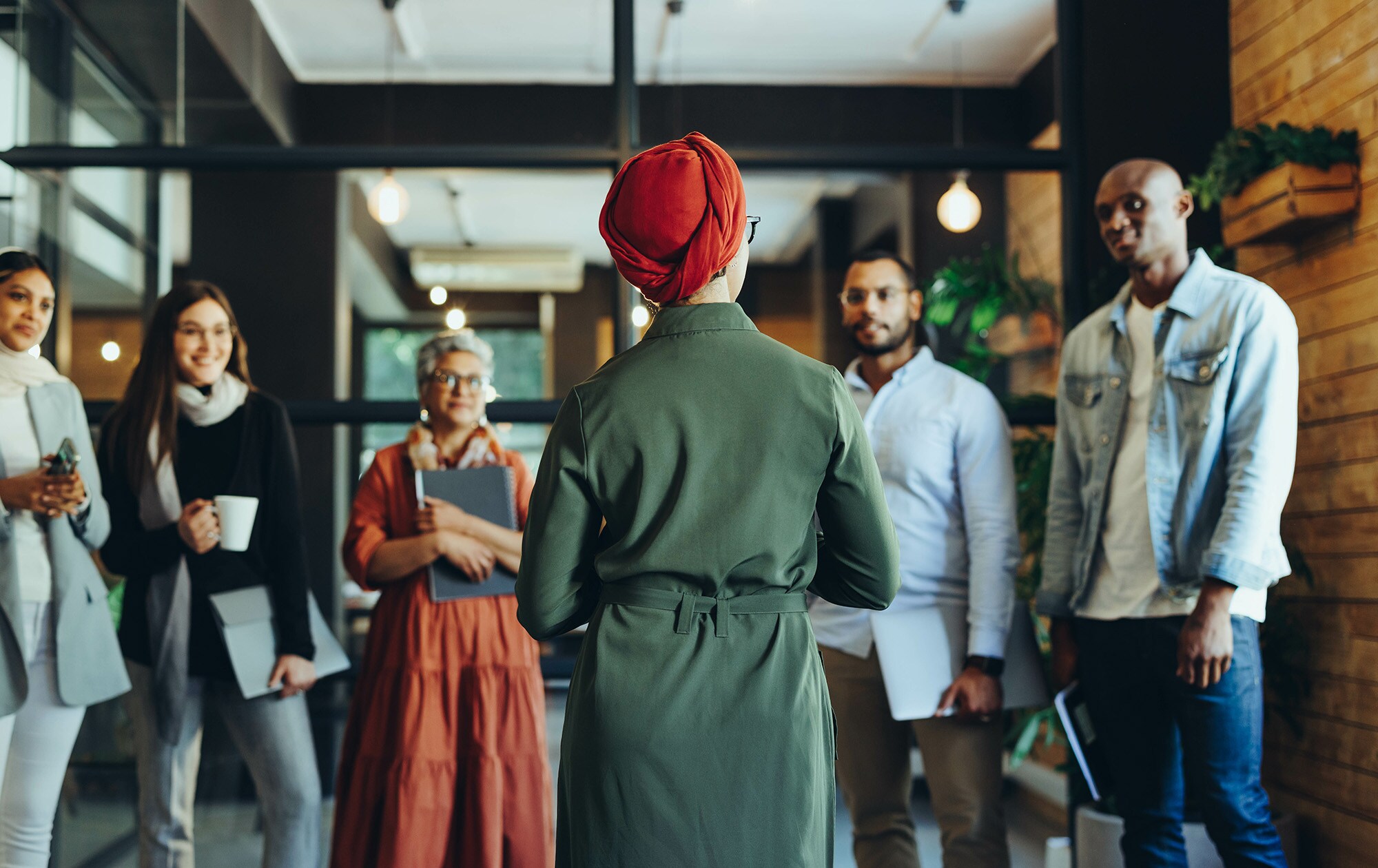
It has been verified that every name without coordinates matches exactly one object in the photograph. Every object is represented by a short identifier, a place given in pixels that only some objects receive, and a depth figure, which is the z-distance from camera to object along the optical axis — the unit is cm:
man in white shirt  220
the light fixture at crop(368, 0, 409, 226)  351
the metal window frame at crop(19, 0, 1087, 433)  297
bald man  190
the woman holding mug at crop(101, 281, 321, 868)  221
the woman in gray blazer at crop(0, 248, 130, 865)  211
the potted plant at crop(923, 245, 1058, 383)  313
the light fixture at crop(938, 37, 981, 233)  369
